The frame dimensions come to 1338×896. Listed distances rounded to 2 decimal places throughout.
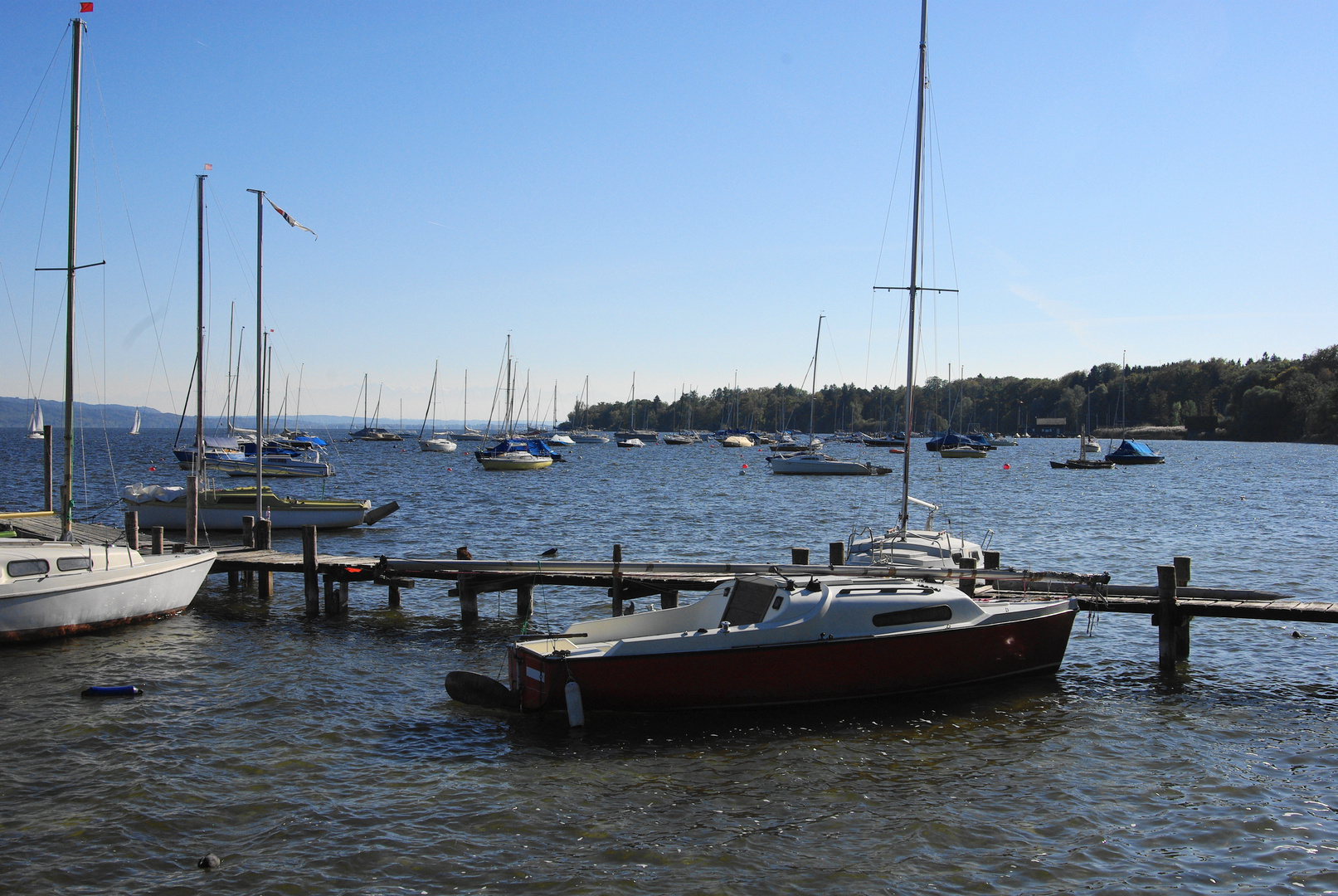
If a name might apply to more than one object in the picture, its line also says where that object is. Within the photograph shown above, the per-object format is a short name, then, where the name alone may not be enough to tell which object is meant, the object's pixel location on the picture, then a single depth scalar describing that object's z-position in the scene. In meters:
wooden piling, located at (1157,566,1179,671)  16.92
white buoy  13.51
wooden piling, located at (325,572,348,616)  21.56
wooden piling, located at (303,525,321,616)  21.42
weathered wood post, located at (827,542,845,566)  21.14
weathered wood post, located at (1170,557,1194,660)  17.42
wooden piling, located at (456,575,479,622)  20.50
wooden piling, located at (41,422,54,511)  26.44
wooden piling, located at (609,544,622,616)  19.30
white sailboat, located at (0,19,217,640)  17.45
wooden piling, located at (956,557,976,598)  18.02
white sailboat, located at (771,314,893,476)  80.12
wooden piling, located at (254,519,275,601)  23.55
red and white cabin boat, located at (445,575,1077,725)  13.74
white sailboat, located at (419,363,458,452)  125.56
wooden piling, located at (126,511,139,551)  22.33
